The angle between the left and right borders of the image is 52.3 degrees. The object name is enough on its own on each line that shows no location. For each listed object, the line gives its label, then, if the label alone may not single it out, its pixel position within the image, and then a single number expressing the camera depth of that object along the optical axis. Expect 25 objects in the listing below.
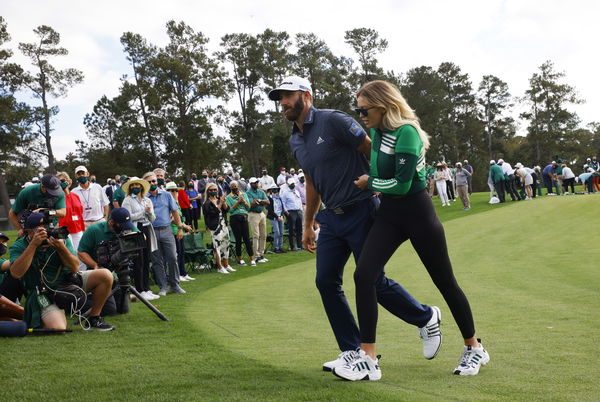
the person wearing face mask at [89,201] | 12.72
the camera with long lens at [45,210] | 7.27
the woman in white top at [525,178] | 32.69
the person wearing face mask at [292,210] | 21.47
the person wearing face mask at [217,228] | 16.69
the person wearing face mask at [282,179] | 26.45
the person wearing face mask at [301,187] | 23.57
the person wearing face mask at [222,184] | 25.32
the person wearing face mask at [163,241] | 12.28
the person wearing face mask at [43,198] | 8.59
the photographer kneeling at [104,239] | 8.02
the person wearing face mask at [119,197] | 13.17
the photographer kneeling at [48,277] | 7.20
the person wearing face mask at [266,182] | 24.35
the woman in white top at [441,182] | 32.09
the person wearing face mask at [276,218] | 20.75
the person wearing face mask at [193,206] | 25.30
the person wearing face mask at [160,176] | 14.77
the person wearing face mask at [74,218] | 11.28
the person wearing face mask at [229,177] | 26.87
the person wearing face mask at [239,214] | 17.81
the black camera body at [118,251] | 8.00
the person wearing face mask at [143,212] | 11.71
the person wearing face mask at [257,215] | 18.89
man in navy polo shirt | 4.98
